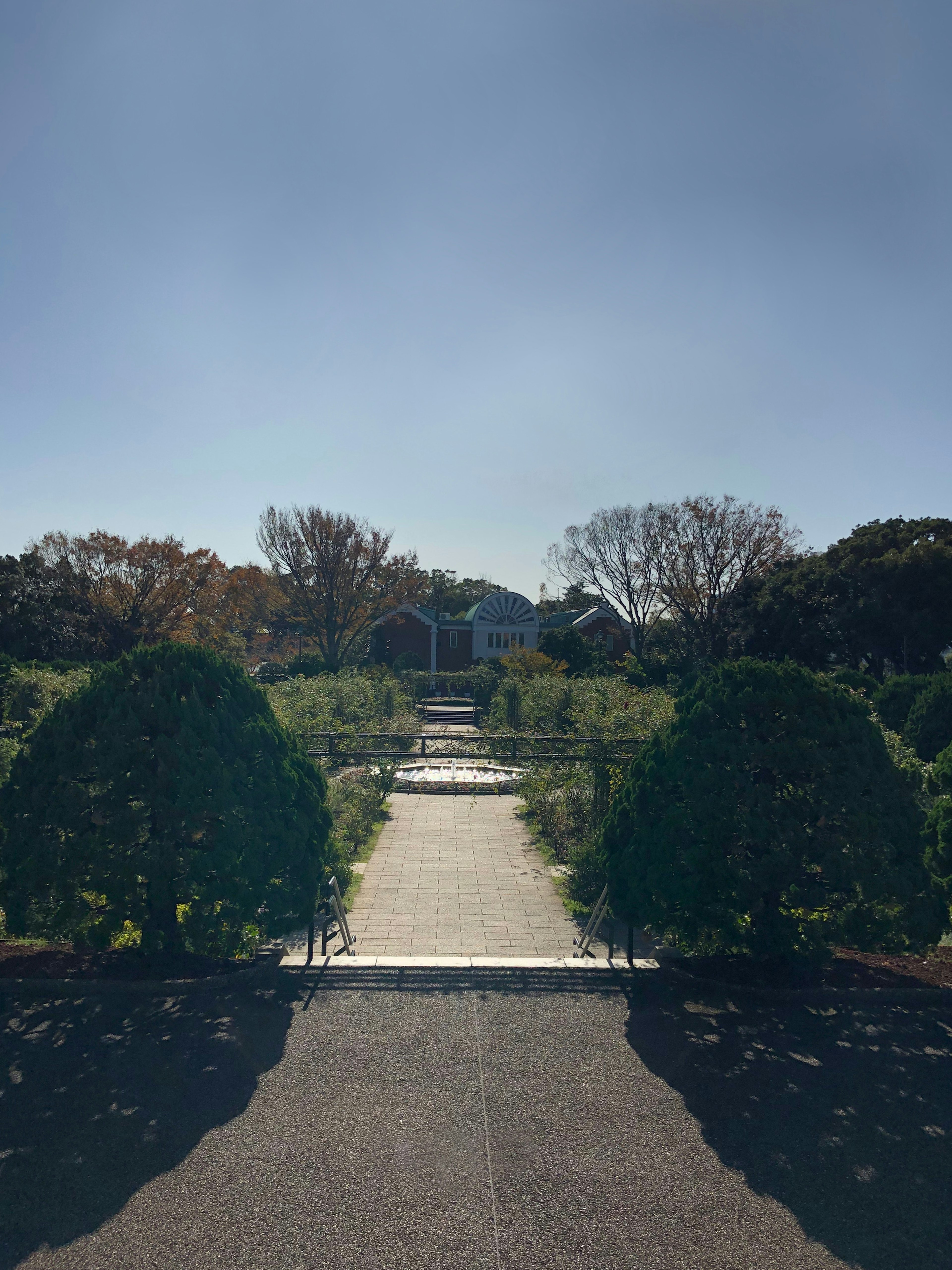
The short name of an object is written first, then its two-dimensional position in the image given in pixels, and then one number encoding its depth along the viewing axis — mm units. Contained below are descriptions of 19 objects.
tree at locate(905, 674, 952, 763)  12242
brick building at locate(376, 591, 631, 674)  44250
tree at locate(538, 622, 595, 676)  33344
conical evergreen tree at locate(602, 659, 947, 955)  5227
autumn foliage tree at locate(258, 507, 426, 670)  35656
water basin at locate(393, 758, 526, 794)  15242
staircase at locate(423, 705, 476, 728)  29453
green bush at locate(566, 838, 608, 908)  8391
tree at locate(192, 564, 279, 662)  31875
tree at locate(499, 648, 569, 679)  27453
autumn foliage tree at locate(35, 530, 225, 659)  28656
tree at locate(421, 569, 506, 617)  68375
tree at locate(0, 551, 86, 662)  25844
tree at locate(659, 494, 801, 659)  32750
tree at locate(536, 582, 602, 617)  58875
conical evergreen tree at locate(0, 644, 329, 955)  5281
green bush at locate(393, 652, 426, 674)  38906
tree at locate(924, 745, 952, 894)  6004
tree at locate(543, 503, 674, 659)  34875
